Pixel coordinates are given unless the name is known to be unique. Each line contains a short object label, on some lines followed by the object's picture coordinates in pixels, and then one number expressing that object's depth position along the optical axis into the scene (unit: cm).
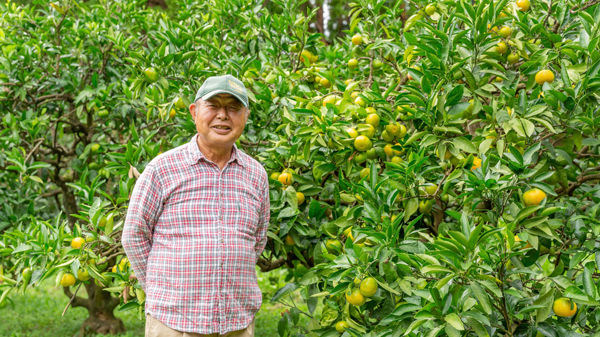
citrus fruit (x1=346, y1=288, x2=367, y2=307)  188
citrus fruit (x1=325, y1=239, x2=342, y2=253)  218
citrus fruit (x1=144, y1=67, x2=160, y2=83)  239
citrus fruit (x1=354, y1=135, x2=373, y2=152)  218
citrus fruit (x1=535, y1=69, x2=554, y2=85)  209
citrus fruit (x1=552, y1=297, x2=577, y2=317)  174
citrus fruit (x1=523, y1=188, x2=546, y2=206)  185
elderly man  188
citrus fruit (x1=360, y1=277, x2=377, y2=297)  182
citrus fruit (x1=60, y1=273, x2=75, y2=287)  224
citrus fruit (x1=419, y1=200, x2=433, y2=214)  212
